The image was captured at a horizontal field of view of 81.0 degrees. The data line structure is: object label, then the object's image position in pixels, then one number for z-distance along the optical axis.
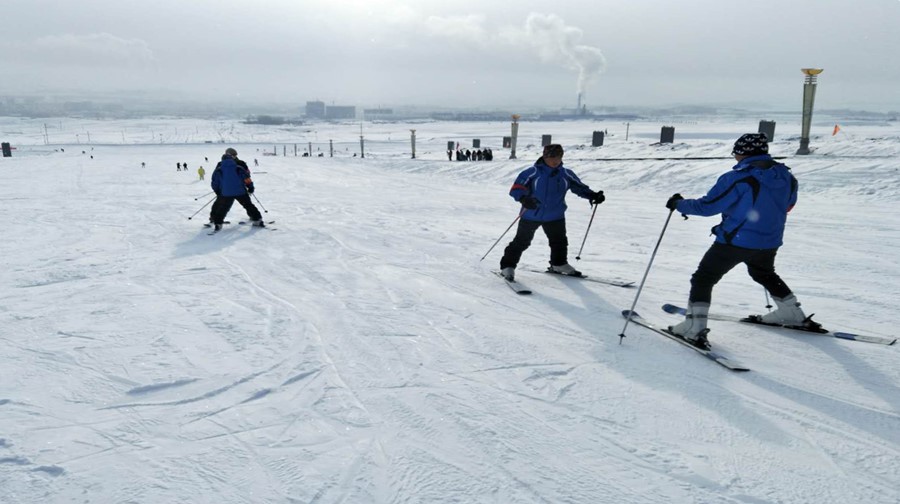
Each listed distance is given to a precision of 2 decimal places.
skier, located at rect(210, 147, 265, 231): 8.69
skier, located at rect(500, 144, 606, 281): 5.29
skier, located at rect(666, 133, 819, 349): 3.54
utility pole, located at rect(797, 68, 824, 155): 16.83
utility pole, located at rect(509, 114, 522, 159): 26.68
